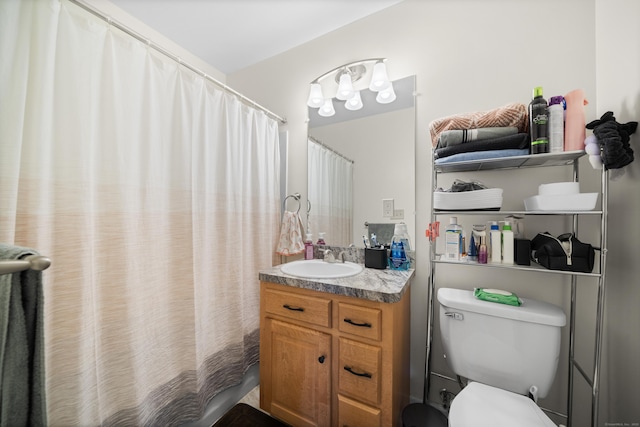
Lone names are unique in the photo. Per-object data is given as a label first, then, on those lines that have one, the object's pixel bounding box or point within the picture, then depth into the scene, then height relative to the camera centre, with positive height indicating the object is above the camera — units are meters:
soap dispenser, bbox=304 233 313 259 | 1.73 -0.27
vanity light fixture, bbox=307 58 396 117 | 1.48 +0.82
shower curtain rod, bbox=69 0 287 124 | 0.90 +0.76
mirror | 1.46 +0.30
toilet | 0.87 -0.61
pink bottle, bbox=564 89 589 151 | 0.92 +0.35
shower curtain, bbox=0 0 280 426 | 0.82 -0.01
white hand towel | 1.77 -0.19
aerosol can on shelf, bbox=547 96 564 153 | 0.94 +0.35
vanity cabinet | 1.05 -0.71
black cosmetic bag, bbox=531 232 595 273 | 0.90 -0.16
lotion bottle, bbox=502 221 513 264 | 1.05 -0.15
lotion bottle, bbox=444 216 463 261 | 1.15 -0.15
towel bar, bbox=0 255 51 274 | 0.44 -0.11
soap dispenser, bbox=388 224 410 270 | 1.38 -0.24
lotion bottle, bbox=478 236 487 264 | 1.09 -0.19
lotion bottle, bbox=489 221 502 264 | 1.08 -0.15
